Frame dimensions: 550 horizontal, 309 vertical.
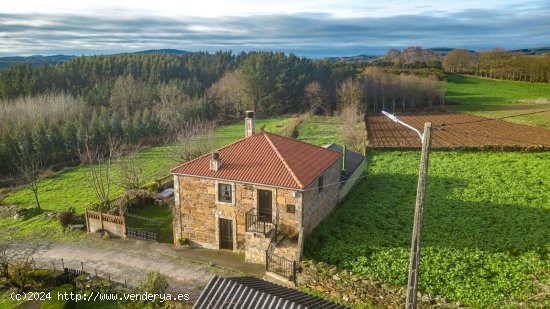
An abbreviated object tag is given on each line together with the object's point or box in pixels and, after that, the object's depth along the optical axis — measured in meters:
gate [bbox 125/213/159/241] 21.42
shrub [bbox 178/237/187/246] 20.38
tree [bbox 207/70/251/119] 75.81
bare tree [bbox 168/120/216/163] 33.69
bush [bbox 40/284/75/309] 14.32
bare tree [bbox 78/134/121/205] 26.60
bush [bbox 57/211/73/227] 23.32
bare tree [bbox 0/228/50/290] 16.94
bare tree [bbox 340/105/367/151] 41.38
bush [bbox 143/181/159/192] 28.56
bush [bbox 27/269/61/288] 17.12
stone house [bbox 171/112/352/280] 18.03
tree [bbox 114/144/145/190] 28.95
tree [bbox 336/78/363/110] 65.56
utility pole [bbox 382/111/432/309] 9.08
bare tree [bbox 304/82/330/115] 73.75
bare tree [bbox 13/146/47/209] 38.31
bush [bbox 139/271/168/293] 15.43
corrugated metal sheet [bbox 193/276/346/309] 10.16
